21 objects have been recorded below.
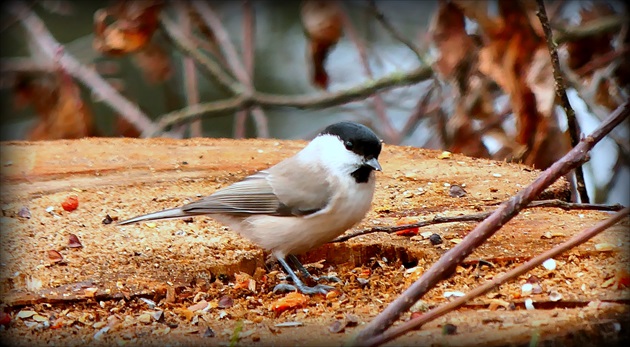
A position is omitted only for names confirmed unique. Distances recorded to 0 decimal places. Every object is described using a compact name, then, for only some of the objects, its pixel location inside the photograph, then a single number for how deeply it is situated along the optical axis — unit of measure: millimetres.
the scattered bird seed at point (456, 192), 6050
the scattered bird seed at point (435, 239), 5266
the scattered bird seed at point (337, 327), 4125
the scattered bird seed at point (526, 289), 4517
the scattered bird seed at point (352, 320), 4211
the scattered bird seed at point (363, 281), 5043
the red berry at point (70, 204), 5945
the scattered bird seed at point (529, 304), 4297
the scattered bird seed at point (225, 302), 4781
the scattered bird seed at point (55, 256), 5168
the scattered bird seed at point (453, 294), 4598
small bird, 5277
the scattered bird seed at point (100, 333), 4328
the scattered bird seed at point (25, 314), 4628
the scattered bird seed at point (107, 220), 5734
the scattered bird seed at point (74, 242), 5375
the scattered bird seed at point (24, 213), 5824
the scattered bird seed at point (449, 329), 3939
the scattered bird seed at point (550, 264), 4789
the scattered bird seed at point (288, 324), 4343
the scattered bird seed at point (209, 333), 4223
